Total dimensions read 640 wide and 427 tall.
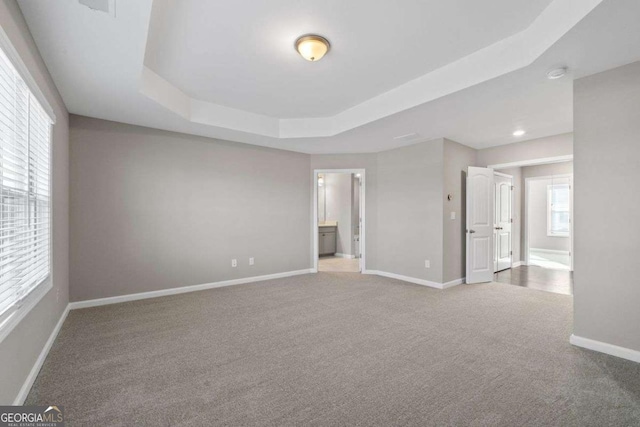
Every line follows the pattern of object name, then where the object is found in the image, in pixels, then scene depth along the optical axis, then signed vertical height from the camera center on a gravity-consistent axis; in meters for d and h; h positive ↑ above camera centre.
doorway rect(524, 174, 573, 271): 8.41 -0.21
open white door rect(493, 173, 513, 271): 6.13 -0.18
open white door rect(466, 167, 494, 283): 5.19 -0.21
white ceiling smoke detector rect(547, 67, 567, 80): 2.53 +1.21
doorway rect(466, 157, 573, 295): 5.22 -0.30
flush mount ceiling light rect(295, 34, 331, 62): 2.54 +1.44
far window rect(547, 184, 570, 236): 8.48 +0.08
